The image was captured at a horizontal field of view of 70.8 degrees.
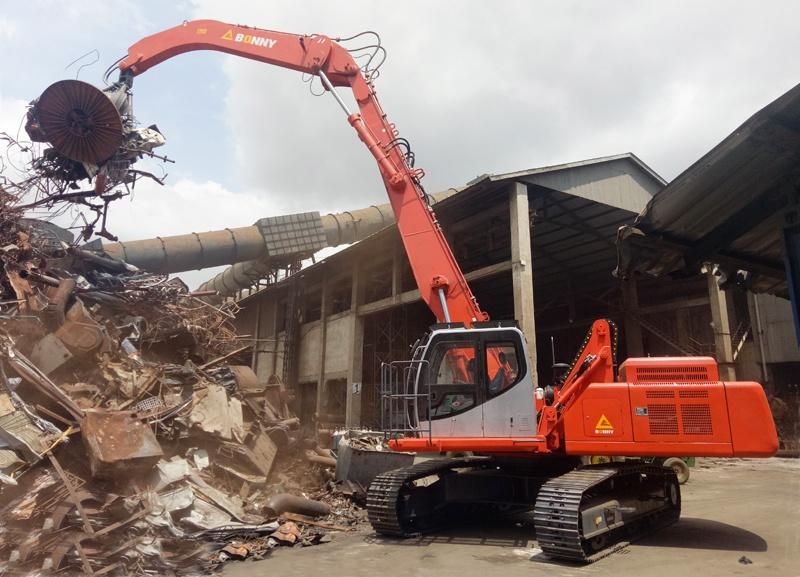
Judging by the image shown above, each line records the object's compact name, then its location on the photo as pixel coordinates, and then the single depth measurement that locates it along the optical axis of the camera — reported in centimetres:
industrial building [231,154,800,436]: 1543
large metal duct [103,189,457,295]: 1789
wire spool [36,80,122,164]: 906
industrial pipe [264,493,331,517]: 825
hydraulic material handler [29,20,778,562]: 638
